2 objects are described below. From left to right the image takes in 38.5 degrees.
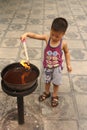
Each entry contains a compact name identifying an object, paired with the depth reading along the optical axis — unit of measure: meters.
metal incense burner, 1.22
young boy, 1.38
